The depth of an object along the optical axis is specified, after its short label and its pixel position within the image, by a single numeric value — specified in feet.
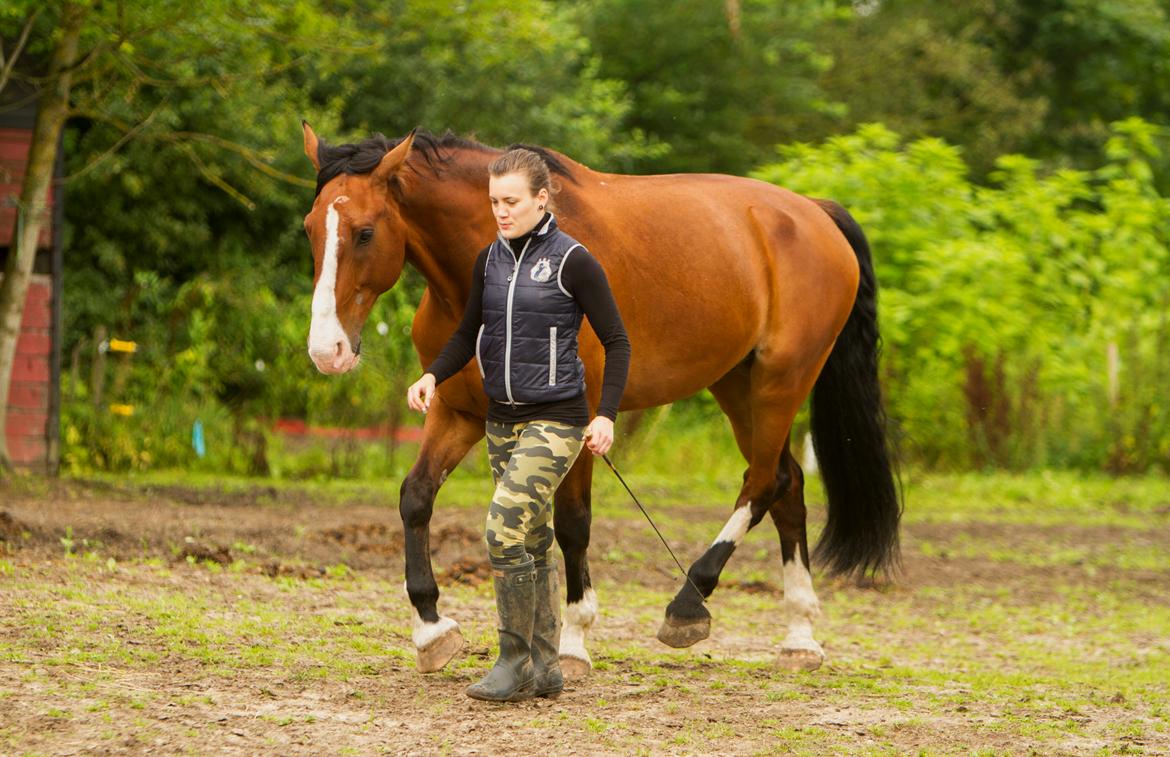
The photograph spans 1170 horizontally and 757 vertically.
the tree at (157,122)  79.56
